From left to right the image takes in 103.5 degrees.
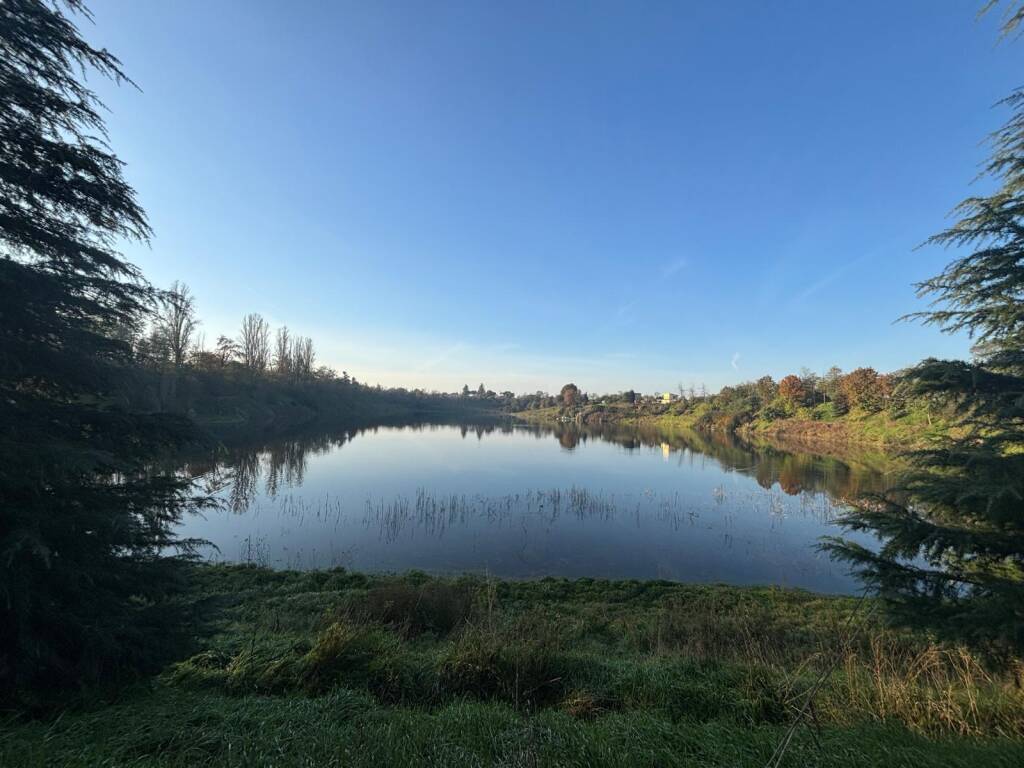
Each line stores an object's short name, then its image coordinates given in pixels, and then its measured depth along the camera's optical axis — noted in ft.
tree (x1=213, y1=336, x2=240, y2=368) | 184.62
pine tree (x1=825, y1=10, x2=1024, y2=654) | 13.30
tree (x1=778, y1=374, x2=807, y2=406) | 228.84
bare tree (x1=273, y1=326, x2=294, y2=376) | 233.35
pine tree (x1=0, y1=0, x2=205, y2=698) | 10.66
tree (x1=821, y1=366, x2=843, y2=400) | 205.80
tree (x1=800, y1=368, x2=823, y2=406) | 227.20
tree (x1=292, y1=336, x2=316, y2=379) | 246.47
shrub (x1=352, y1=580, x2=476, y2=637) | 23.67
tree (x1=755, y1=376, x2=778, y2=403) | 250.78
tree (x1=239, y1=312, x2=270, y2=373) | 208.76
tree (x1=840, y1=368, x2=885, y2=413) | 173.68
